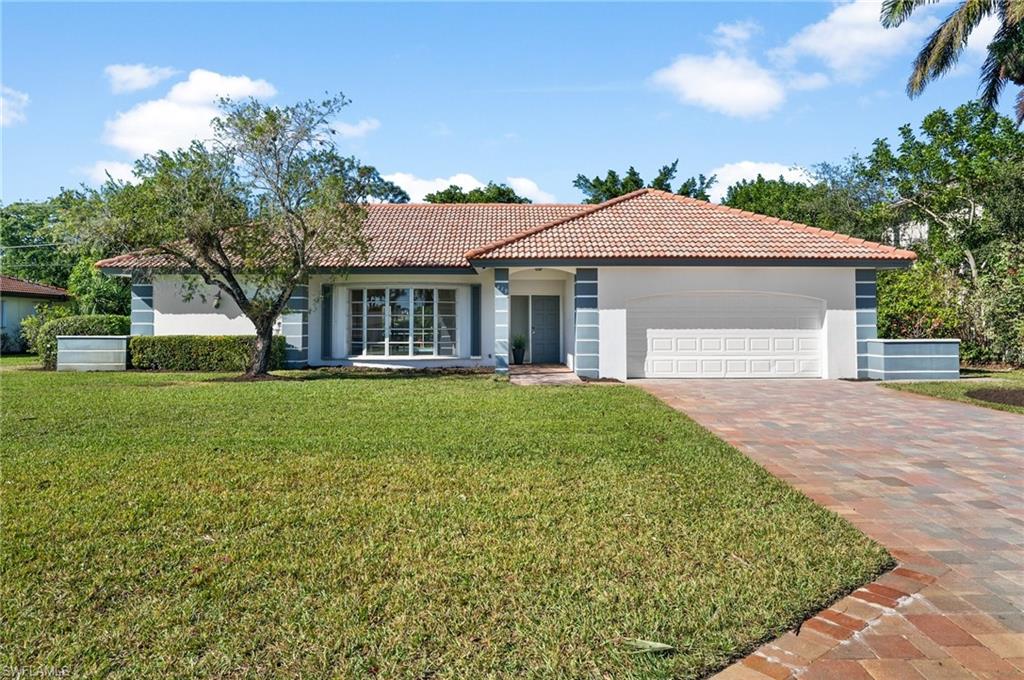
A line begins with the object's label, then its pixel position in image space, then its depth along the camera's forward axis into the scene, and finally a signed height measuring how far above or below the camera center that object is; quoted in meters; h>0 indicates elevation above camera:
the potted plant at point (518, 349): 19.75 +0.02
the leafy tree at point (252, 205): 13.67 +3.23
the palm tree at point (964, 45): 15.54 +8.28
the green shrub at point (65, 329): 18.14 +0.62
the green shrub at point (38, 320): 19.97 +1.00
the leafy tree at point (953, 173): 26.53 +8.42
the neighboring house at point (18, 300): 28.67 +2.40
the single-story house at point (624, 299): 15.25 +1.35
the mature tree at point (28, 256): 42.88 +6.44
